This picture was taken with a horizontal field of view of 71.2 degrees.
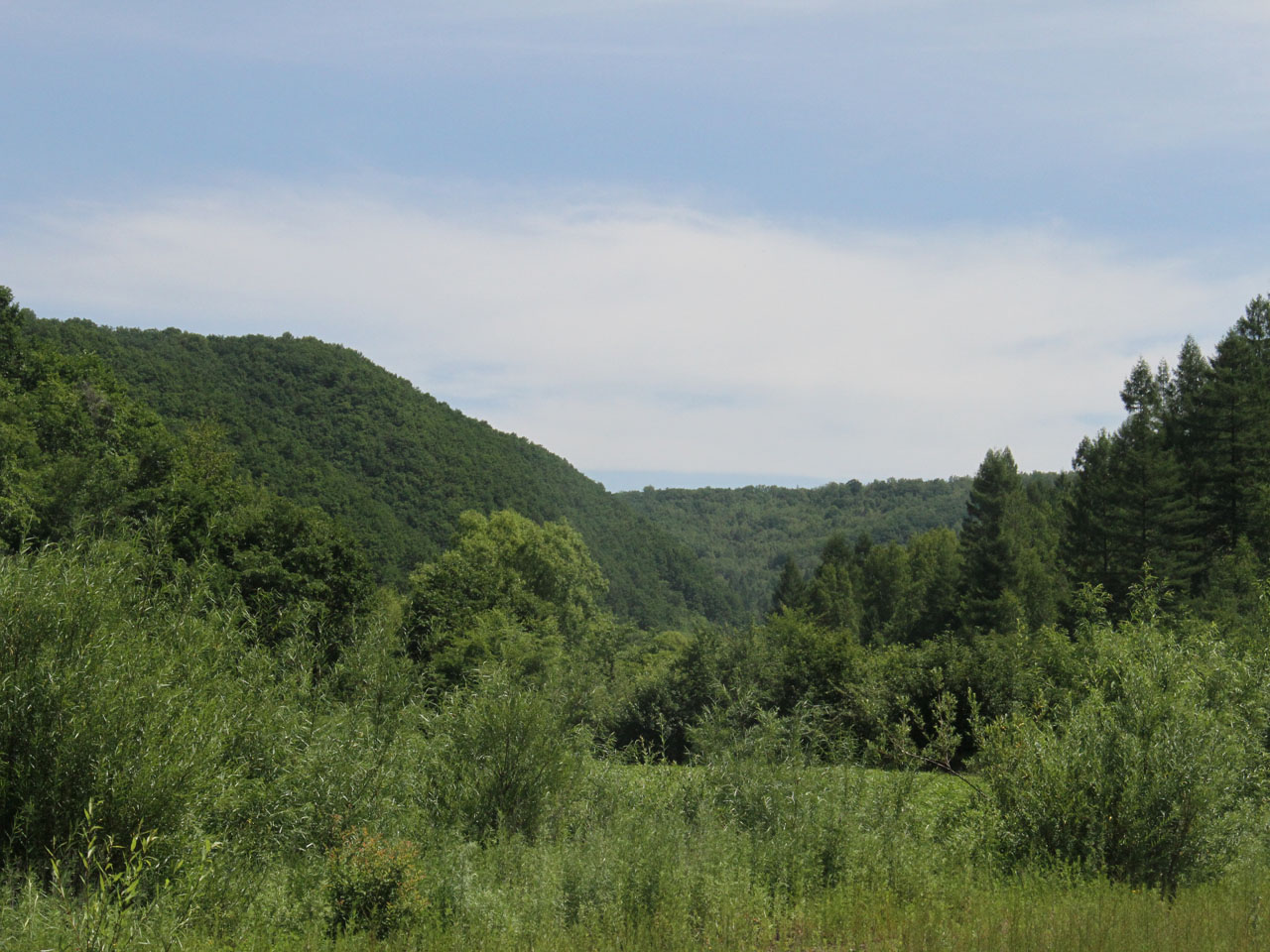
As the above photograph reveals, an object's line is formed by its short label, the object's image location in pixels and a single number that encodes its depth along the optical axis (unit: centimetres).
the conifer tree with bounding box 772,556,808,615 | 8562
